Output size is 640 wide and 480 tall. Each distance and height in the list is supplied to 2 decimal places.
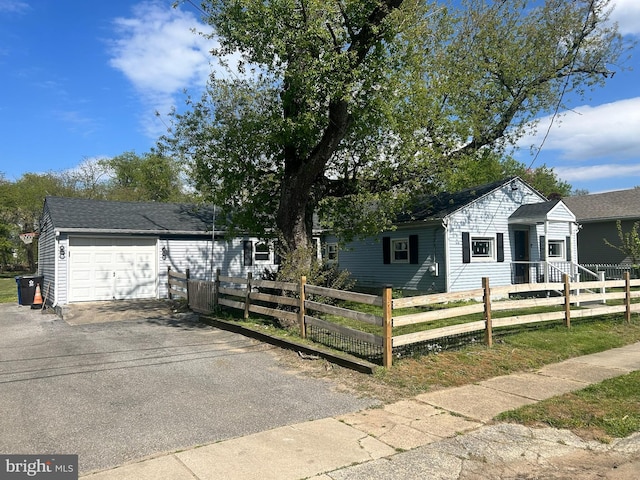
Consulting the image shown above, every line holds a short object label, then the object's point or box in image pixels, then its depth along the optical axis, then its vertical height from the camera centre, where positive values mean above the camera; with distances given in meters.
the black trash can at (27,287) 17.17 -0.92
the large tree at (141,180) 45.41 +7.82
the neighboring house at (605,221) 25.72 +1.43
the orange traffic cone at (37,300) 16.40 -1.32
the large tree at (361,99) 10.07 +3.90
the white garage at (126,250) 16.27 +0.30
